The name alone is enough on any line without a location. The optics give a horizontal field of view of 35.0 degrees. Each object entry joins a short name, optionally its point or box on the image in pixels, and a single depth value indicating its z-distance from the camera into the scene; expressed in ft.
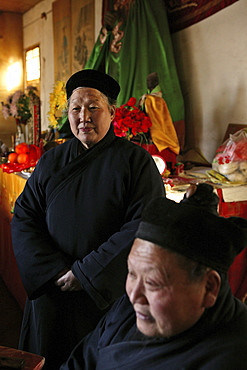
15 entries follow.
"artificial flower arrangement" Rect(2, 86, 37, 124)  14.64
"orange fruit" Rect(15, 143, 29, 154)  10.54
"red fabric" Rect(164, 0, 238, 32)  11.05
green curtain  11.83
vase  15.00
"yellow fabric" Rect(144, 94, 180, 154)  9.34
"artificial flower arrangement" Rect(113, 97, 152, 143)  8.64
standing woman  4.83
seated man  2.47
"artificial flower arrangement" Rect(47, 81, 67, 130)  10.01
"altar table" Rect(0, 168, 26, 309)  9.19
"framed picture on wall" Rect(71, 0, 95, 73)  17.87
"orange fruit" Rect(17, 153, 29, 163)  10.32
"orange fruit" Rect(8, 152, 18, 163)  10.58
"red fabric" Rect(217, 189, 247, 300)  7.66
